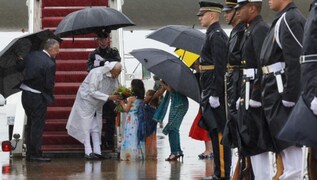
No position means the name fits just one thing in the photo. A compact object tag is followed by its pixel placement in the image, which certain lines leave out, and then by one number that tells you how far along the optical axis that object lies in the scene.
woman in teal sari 13.58
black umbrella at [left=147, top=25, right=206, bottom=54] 13.02
